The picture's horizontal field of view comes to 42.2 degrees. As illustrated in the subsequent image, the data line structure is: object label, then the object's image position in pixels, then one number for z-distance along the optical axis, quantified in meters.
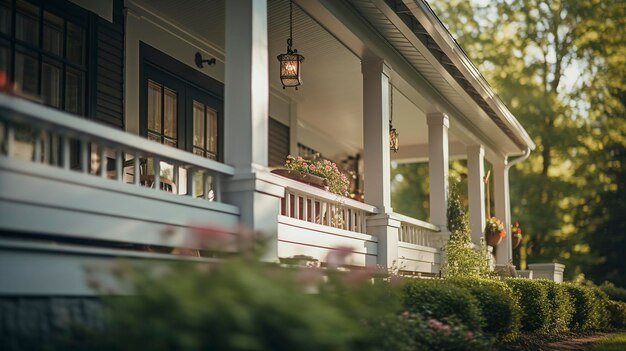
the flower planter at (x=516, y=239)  18.36
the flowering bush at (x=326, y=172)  9.19
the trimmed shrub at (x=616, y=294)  18.67
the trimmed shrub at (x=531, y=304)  10.88
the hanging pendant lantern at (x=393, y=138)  13.40
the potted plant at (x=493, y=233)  15.77
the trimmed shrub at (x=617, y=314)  15.91
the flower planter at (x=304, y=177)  9.03
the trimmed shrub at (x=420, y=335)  5.85
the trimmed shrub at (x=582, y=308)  13.30
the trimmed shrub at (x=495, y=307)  8.72
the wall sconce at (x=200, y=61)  11.09
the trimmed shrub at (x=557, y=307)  11.86
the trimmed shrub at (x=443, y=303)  7.61
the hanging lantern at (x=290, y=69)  9.58
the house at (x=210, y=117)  4.89
